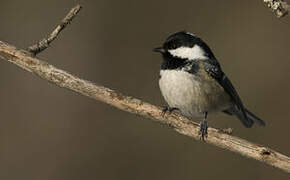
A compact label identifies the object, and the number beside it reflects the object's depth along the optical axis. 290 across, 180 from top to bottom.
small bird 8.97
